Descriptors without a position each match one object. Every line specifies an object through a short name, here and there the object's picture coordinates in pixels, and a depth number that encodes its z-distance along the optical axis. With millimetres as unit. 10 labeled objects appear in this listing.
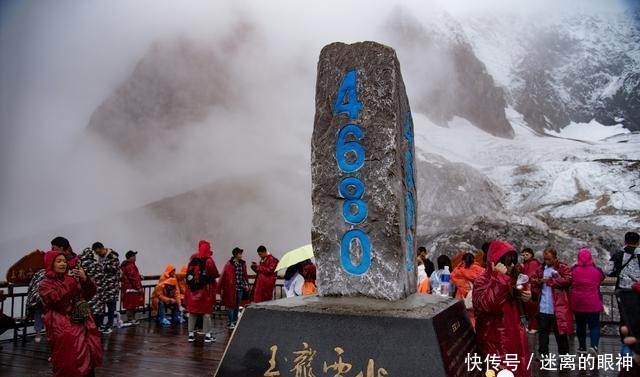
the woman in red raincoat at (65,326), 4023
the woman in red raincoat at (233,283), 8781
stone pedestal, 3066
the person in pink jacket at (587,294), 6188
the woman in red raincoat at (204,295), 7352
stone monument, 3172
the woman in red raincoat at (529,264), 6945
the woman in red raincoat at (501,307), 3389
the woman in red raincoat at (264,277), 8500
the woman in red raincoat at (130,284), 8969
